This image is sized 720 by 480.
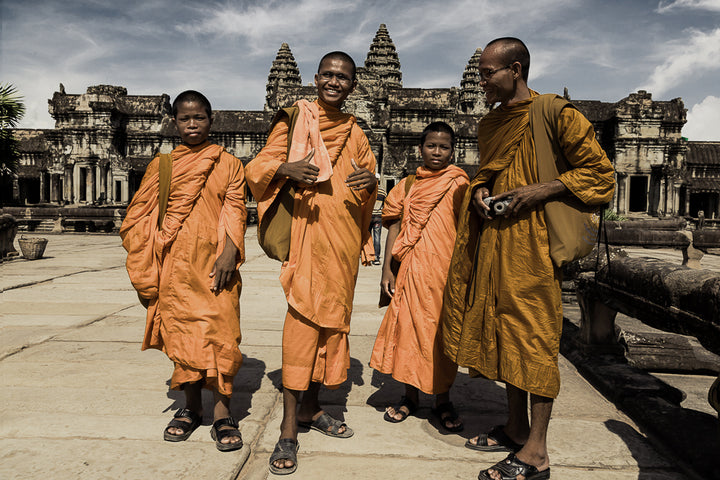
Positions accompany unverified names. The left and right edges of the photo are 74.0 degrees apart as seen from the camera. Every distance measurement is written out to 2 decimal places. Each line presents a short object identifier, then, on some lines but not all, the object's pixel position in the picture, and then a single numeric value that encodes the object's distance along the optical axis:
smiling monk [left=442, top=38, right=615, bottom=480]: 1.91
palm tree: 13.74
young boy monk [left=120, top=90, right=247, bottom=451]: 2.19
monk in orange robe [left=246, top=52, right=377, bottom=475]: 2.14
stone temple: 22.48
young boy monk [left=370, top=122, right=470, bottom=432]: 2.39
